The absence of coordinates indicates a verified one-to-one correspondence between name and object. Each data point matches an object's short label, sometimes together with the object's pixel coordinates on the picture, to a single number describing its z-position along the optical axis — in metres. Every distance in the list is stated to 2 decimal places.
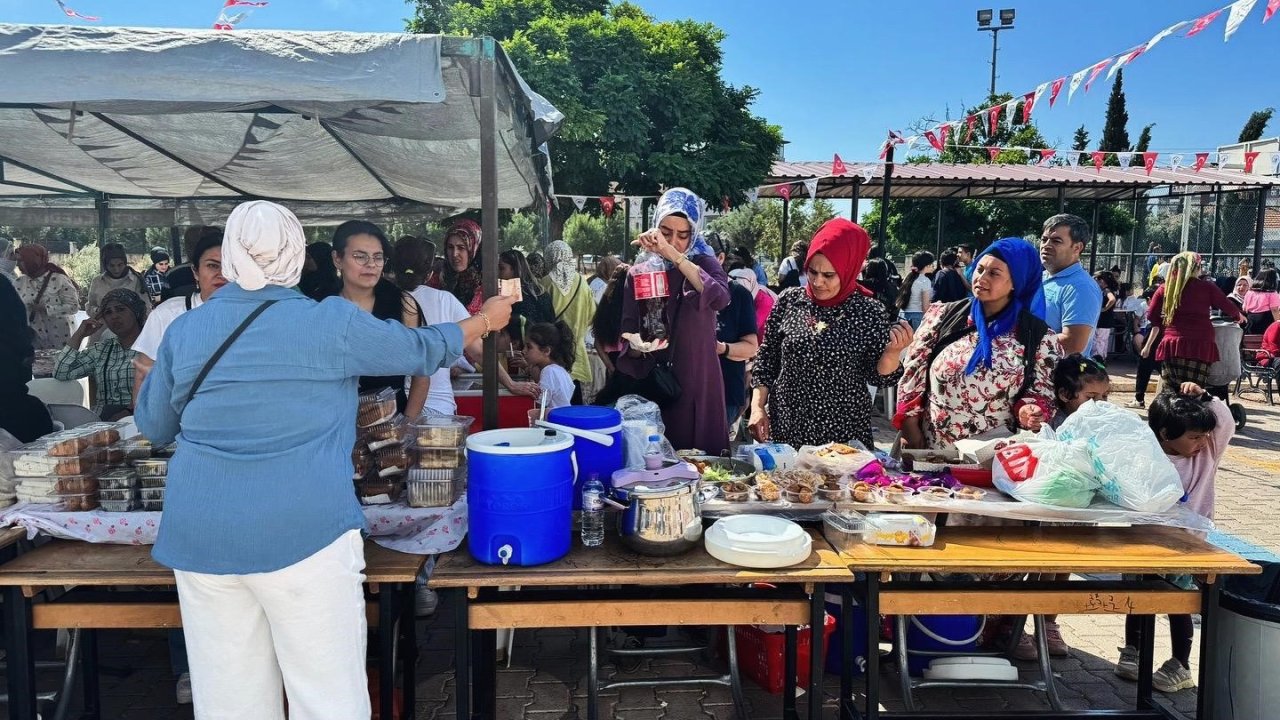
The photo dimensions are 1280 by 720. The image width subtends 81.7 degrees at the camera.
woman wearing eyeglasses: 2.87
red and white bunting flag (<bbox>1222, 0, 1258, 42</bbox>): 4.86
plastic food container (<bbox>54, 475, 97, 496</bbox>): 2.49
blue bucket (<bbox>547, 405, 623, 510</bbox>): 2.50
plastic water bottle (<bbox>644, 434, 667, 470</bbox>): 2.64
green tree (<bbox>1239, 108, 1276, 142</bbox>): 31.30
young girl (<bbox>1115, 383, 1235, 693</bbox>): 2.86
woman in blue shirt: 1.81
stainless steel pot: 2.27
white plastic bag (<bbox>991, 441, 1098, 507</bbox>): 2.53
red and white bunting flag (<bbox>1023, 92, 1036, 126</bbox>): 7.48
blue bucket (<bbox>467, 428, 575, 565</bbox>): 2.11
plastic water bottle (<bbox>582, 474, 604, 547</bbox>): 2.34
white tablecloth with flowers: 2.43
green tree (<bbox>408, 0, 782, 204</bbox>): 14.20
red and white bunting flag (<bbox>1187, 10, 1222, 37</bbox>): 5.15
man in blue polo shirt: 3.69
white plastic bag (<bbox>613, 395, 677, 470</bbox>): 2.70
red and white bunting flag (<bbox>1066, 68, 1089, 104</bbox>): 6.66
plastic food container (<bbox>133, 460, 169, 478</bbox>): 2.51
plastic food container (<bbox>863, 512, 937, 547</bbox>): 2.44
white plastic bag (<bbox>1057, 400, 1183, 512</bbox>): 2.46
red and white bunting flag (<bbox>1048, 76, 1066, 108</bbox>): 7.12
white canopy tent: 2.38
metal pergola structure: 12.31
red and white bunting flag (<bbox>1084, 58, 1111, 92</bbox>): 6.27
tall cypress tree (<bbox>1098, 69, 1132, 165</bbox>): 34.75
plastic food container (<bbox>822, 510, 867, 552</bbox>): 2.45
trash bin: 2.38
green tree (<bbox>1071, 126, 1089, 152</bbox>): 39.03
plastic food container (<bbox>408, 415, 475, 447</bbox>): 2.54
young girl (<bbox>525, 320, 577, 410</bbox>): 3.85
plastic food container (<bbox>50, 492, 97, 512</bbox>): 2.49
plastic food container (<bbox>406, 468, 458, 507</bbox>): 2.51
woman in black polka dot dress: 3.03
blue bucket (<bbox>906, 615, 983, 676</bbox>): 3.04
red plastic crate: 3.03
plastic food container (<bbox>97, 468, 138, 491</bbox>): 2.51
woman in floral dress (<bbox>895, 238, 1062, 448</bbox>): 2.99
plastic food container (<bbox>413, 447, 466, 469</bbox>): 2.55
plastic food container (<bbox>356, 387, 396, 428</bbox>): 2.54
